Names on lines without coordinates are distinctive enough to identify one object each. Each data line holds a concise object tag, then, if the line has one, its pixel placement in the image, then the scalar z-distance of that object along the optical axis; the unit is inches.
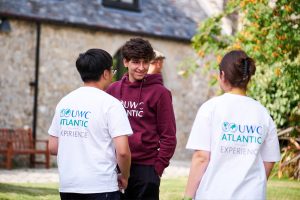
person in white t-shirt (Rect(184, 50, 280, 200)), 281.4
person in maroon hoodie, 329.9
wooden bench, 1126.7
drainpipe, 1183.3
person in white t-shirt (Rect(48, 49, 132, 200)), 291.8
